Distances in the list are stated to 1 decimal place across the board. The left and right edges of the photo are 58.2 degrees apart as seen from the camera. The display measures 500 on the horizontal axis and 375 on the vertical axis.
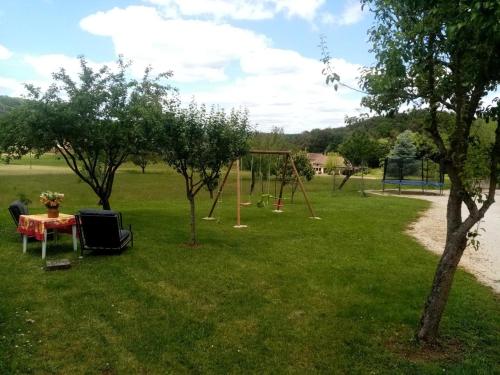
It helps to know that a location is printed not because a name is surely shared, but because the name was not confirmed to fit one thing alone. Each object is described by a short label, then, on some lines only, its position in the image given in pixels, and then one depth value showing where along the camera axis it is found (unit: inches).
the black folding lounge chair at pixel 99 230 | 333.4
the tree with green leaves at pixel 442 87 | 165.3
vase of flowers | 361.4
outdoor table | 347.3
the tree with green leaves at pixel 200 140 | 369.1
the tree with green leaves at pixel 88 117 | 456.8
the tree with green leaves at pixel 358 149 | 1264.8
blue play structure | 1098.7
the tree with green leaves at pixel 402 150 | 1621.6
